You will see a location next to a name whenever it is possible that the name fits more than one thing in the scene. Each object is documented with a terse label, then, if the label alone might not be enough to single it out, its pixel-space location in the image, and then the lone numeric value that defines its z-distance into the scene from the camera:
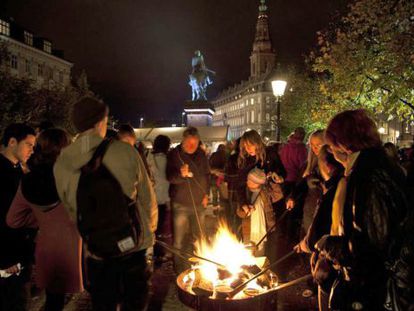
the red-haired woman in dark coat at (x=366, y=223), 2.30
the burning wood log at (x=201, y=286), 3.76
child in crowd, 5.47
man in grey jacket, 2.80
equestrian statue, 16.78
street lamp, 11.82
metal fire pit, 3.58
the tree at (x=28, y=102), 25.55
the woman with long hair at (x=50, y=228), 3.17
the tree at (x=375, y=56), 11.52
